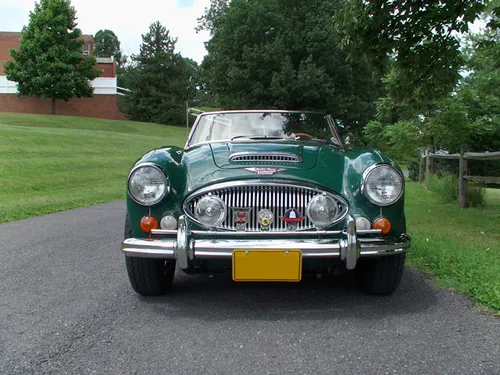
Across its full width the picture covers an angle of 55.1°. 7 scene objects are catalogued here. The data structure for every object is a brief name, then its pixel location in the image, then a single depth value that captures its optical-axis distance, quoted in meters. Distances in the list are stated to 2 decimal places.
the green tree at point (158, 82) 50.16
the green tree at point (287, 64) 24.50
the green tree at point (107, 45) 88.75
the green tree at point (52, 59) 39.06
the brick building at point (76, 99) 43.88
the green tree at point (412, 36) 6.32
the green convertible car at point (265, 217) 2.85
